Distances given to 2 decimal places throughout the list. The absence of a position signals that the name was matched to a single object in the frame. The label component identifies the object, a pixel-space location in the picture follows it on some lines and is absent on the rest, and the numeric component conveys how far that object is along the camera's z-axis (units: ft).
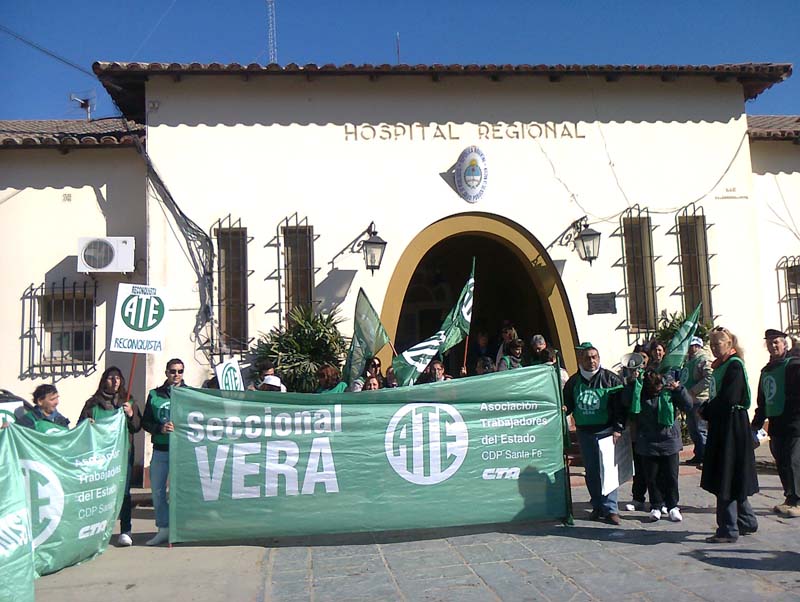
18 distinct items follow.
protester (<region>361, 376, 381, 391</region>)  25.44
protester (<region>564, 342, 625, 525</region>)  21.68
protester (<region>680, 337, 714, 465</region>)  27.04
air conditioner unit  32.99
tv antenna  50.44
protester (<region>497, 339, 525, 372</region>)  29.35
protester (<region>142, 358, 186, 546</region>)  21.21
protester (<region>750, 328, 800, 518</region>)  21.26
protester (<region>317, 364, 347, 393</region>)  26.17
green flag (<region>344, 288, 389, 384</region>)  27.96
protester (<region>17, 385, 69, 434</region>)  19.89
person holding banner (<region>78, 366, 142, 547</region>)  21.25
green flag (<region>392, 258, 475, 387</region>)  24.85
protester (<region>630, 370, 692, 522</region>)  21.88
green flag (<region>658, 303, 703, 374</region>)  24.38
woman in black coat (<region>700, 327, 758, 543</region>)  19.06
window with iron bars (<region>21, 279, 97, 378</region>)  33.58
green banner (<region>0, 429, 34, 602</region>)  14.43
